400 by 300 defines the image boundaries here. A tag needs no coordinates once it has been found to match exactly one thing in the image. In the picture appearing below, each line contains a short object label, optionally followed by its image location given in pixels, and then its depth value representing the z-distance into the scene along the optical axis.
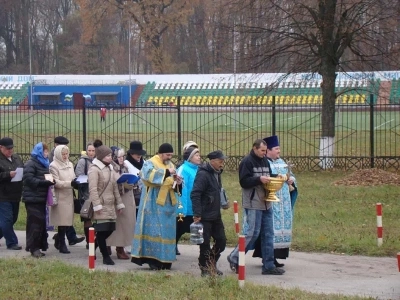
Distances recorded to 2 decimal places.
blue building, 61.98
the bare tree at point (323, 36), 23.92
